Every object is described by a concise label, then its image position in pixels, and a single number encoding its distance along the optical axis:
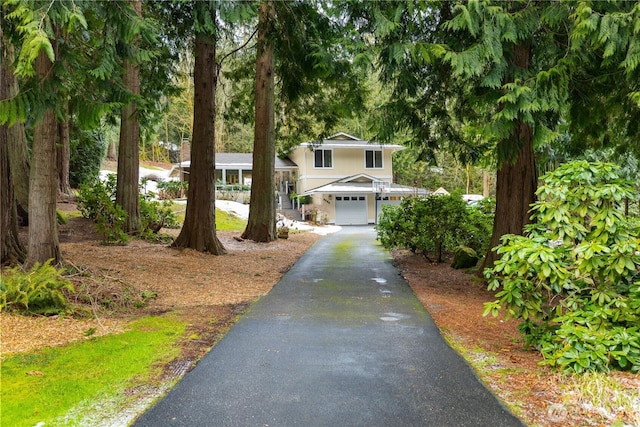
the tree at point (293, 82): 10.16
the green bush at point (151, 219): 15.19
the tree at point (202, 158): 12.85
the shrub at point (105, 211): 13.43
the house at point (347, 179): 34.22
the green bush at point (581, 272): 4.14
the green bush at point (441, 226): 12.27
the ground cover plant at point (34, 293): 5.88
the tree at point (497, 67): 6.30
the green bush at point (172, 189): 29.56
